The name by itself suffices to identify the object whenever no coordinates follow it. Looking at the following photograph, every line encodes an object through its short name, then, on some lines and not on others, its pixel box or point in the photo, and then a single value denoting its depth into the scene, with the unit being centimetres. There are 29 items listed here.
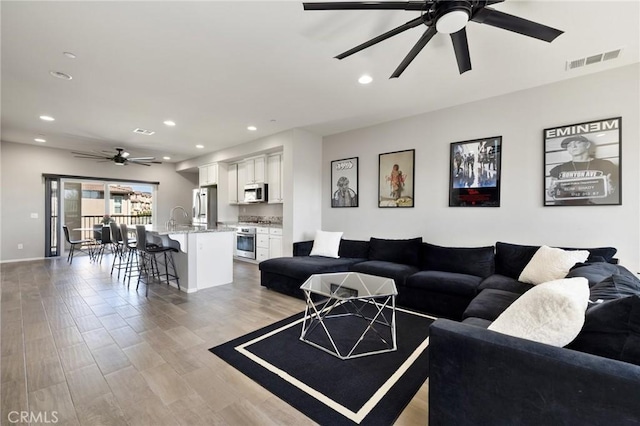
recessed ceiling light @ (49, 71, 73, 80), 308
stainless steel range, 632
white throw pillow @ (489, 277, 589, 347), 121
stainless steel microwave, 628
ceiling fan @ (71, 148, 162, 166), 636
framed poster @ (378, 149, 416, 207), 457
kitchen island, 409
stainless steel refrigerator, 791
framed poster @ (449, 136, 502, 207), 376
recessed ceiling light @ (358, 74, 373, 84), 320
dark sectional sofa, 102
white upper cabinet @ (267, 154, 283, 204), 607
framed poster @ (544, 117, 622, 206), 302
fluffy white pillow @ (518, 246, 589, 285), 271
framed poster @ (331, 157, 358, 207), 533
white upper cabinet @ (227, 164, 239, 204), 716
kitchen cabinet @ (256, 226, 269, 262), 602
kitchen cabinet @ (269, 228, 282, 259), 571
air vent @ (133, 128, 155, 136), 536
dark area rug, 173
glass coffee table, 246
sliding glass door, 687
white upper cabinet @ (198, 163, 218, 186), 742
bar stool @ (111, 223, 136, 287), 482
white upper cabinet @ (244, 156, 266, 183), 638
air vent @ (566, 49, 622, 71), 271
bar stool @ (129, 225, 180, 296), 408
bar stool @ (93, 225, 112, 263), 645
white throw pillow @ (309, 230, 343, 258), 475
